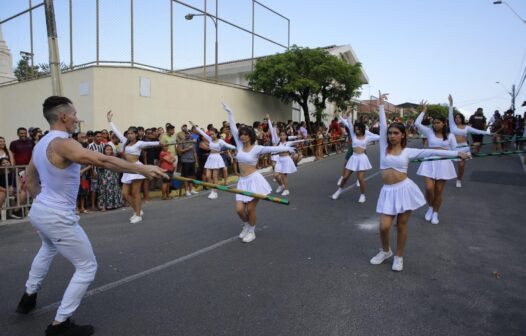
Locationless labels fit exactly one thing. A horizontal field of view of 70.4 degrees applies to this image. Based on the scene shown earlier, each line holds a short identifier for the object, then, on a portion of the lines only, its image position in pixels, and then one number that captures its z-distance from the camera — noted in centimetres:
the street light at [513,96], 5339
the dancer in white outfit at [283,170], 1015
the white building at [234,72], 1731
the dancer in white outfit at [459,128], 840
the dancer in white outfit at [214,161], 1011
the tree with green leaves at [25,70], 1684
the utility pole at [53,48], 866
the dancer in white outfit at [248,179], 607
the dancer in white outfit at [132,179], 750
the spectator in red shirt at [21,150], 865
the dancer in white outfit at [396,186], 480
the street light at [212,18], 1609
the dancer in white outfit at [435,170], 713
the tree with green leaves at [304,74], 1958
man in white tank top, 313
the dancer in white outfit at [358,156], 914
